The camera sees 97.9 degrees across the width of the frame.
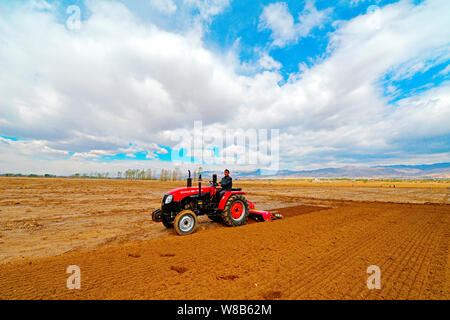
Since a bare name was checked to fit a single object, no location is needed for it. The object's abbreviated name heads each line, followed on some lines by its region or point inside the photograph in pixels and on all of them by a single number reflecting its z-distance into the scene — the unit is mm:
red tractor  6160
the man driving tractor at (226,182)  7175
